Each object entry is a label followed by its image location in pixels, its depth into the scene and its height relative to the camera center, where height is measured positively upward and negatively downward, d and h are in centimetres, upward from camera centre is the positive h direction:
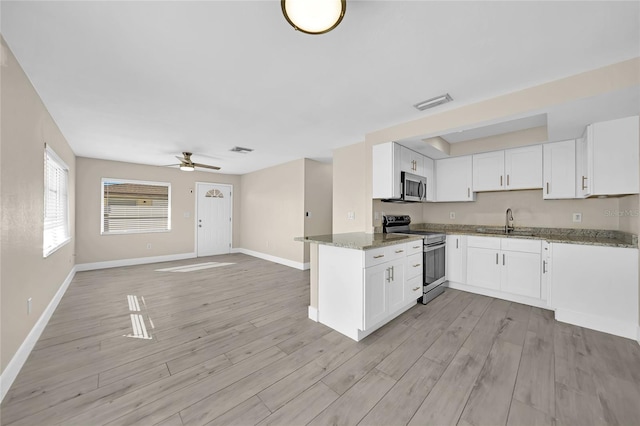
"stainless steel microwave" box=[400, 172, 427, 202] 369 +41
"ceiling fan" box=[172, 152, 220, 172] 495 +97
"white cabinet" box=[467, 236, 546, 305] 325 -72
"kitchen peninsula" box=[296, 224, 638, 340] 251 -71
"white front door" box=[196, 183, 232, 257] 712 -19
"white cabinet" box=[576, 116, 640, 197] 247 +60
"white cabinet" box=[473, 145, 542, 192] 358 +68
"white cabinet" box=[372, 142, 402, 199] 348 +60
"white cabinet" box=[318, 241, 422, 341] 246 -79
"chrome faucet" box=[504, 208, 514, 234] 400 -11
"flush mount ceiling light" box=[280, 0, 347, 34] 122 +100
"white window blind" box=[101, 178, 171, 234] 580 +13
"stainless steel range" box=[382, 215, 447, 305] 342 -59
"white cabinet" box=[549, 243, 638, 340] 252 -78
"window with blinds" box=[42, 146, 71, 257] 312 +12
